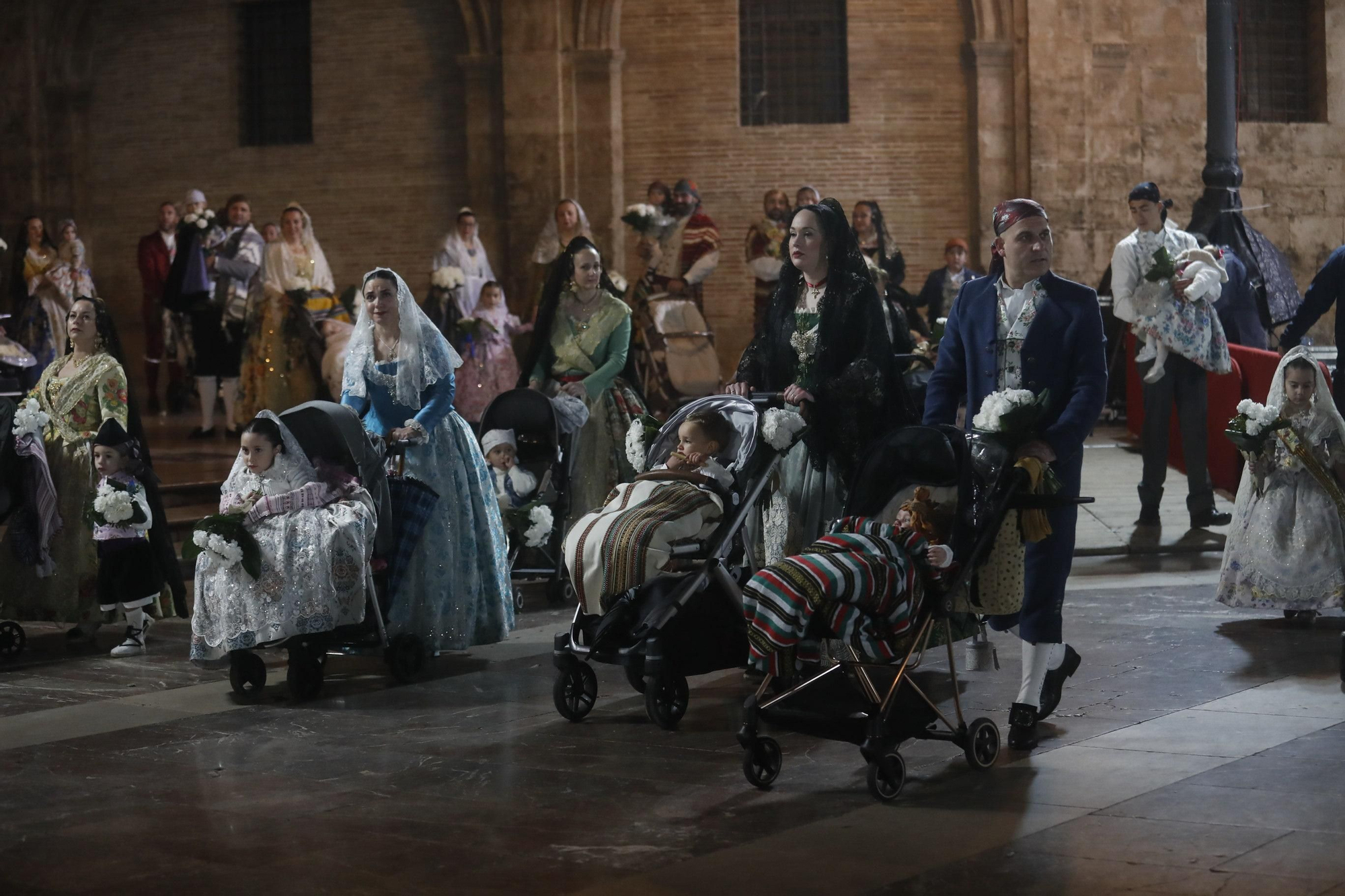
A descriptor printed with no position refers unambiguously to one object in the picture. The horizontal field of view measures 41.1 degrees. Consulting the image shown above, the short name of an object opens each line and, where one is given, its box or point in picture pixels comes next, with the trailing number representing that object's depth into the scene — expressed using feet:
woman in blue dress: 25.32
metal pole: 42.57
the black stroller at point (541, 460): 30.73
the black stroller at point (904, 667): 17.62
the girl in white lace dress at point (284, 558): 23.15
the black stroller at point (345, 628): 23.39
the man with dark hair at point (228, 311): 47.73
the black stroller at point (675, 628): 21.06
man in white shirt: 35.22
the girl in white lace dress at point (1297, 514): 26.03
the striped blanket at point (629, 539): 21.35
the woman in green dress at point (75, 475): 28.09
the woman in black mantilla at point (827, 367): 22.35
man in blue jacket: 19.53
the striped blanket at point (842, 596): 17.44
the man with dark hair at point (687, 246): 47.62
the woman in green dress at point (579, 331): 30.86
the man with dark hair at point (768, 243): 49.24
